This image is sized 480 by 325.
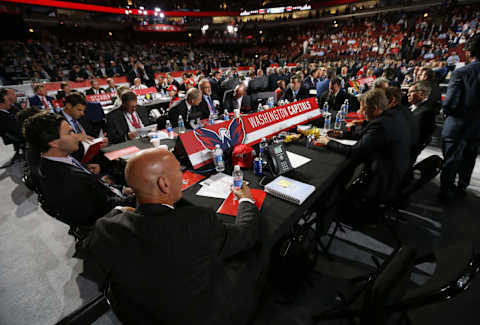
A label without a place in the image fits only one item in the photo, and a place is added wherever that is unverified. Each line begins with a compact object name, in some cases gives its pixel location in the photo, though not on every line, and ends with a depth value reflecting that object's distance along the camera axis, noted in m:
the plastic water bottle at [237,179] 1.73
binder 1.68
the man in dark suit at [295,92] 5.35
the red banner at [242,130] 2.23
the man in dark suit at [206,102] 4.62
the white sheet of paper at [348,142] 2.79
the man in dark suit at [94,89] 6.98
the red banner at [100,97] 6.23
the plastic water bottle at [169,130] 3.18
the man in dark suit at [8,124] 4.45
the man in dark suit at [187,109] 4.05
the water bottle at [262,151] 2.20
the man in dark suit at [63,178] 1.79
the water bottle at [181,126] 3.48
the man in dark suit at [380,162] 2.18
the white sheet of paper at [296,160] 2.27
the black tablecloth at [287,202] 1.48
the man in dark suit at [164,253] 0.92
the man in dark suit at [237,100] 5.09
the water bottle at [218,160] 2.12
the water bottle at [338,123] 3.51
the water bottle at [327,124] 3.39
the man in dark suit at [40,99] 5.65
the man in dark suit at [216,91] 6.95
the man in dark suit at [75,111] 3.45
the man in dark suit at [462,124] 2.82
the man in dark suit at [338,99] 4.72
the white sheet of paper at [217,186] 1.80
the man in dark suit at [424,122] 3.08
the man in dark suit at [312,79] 7.30
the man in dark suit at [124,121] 3.43
